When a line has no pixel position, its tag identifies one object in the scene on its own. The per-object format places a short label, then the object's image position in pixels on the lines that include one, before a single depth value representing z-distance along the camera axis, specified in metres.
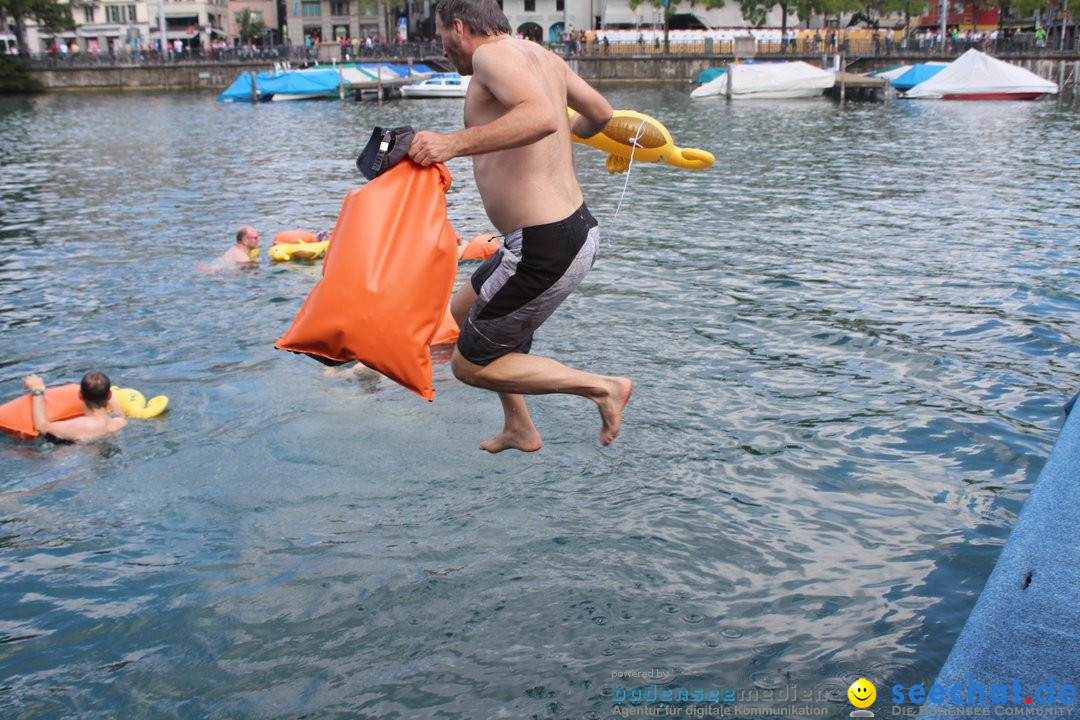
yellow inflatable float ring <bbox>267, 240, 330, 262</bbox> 14.59
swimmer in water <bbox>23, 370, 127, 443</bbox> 8.20
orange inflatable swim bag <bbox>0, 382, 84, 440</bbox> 8.29
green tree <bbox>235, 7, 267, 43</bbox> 88.00
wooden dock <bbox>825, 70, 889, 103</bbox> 51.53
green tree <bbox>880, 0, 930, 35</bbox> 77.12
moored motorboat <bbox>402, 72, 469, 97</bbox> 56.06
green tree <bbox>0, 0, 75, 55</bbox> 63.28
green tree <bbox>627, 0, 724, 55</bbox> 74.23
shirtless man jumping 4.66
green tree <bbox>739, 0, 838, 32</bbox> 72.38
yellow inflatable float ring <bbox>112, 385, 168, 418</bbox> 8.77
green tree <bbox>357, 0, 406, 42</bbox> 84.62
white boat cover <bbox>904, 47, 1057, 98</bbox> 48.19
